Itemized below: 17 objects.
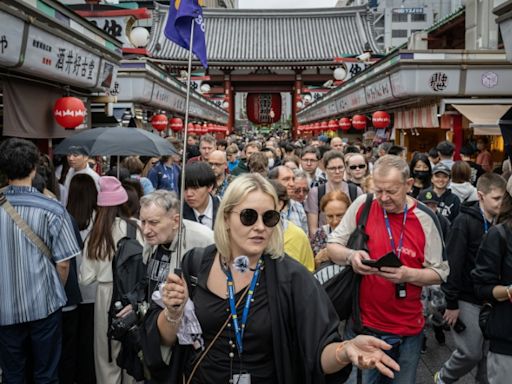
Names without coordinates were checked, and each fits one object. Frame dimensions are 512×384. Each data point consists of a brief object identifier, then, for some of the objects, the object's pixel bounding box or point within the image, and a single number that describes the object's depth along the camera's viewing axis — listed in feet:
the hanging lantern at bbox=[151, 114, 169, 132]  49.01
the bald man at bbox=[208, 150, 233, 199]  20.08
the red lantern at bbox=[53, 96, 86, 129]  23.26
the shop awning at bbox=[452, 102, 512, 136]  30.19
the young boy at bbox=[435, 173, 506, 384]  11.89
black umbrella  18.49
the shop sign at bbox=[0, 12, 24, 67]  17.03
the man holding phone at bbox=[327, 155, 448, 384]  9.70
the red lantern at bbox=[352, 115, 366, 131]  60.23
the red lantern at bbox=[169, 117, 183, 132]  60.59
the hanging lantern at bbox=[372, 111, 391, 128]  48.49
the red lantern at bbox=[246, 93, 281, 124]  142.00
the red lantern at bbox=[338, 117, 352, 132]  68.37
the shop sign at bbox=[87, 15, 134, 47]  39.42
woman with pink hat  11.77
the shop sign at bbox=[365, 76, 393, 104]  43.46
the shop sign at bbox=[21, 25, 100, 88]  19.66
